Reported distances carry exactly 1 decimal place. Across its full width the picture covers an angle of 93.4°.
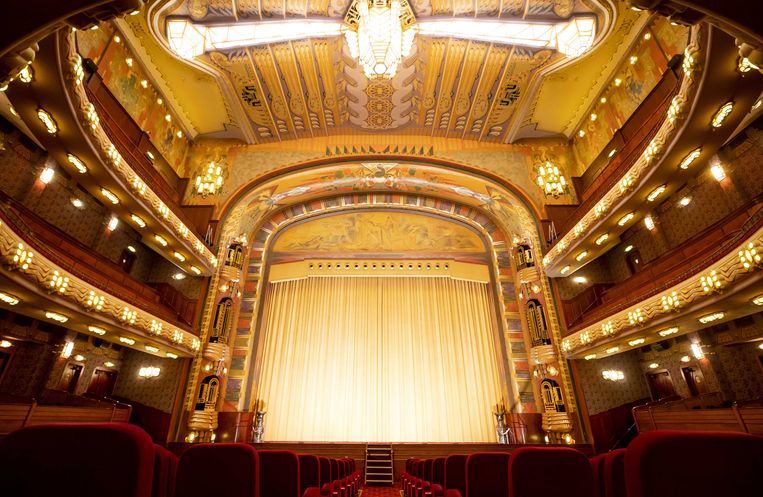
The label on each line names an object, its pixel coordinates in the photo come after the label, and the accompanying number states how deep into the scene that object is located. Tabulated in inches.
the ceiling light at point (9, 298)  242.8
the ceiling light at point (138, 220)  372.2
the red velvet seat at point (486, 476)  104.2
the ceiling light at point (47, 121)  251.3
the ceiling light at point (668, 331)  305.9
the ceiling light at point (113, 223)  436.1
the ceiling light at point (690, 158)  287.3
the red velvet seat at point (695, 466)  46.0
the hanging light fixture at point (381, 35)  345.7
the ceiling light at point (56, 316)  279.5
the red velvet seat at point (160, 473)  67.2
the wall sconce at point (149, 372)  440.8
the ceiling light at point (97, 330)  318.0
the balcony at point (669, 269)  248.8
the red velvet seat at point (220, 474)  70.0
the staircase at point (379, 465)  360.2
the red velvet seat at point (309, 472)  131.0
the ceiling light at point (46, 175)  353.3
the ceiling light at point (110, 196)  337.4
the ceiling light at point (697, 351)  382.0
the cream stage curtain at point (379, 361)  488.1
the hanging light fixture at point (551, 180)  487.5
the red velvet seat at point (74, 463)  44.2
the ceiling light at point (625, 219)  361.1
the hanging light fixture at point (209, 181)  492.7
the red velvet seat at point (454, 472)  139.5
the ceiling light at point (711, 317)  269.4
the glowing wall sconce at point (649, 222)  424.2
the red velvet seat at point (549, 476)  72.2
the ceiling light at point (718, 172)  344.8
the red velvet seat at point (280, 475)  96.3
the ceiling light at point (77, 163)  299.0
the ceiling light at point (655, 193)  327.0
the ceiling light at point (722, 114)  241.4
